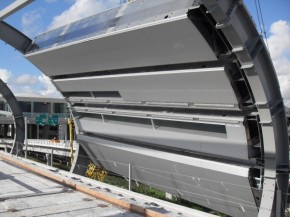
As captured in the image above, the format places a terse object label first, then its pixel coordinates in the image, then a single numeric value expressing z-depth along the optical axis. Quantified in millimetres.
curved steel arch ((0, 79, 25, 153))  9085
